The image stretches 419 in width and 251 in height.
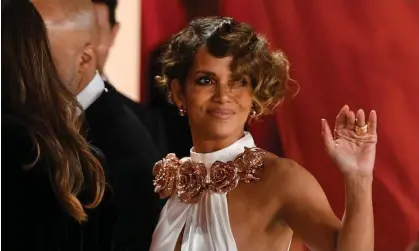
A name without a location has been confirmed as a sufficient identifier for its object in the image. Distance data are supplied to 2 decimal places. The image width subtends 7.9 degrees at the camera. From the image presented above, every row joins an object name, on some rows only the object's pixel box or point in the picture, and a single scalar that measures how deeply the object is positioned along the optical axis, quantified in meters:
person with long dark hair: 6.33
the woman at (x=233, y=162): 6.06
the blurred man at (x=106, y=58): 6.33
